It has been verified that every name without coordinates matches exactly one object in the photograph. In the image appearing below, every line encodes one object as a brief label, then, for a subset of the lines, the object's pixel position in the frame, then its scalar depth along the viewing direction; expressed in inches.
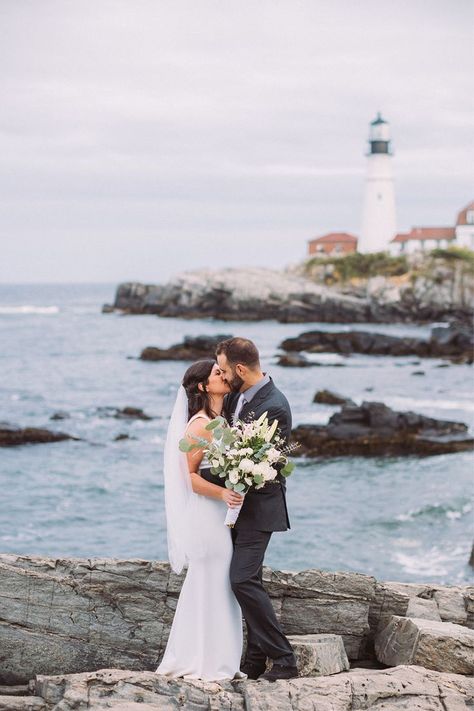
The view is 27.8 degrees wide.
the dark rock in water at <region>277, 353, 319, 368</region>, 2198.6
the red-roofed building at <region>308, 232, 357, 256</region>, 5280.5
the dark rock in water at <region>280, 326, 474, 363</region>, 2458.8
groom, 270.7
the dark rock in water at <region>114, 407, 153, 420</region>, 1544.0
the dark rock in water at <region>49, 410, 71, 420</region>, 1571.1
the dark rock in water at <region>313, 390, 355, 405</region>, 1530.5
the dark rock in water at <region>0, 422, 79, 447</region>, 1314.0
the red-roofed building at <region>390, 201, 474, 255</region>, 4616.1
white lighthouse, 4566.9
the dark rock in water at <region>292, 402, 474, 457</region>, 1203.9
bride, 275.3
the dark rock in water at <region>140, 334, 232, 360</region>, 2347.9
